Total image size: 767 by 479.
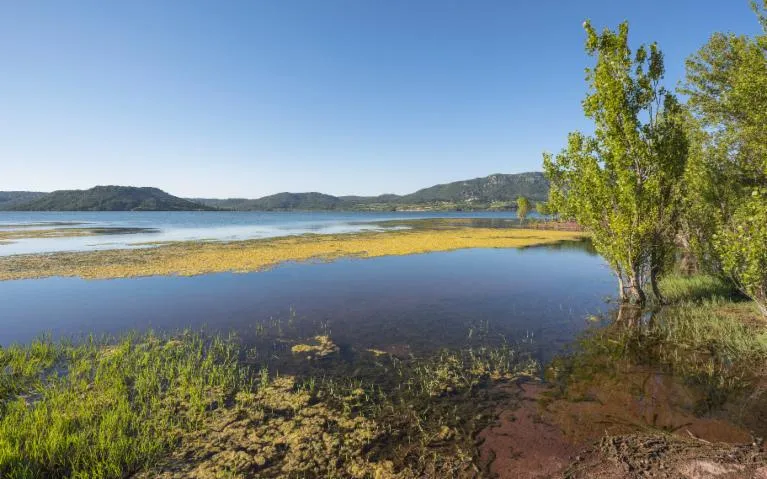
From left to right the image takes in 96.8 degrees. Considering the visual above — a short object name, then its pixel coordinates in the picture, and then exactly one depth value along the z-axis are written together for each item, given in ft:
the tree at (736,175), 46.94
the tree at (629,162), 65.62
